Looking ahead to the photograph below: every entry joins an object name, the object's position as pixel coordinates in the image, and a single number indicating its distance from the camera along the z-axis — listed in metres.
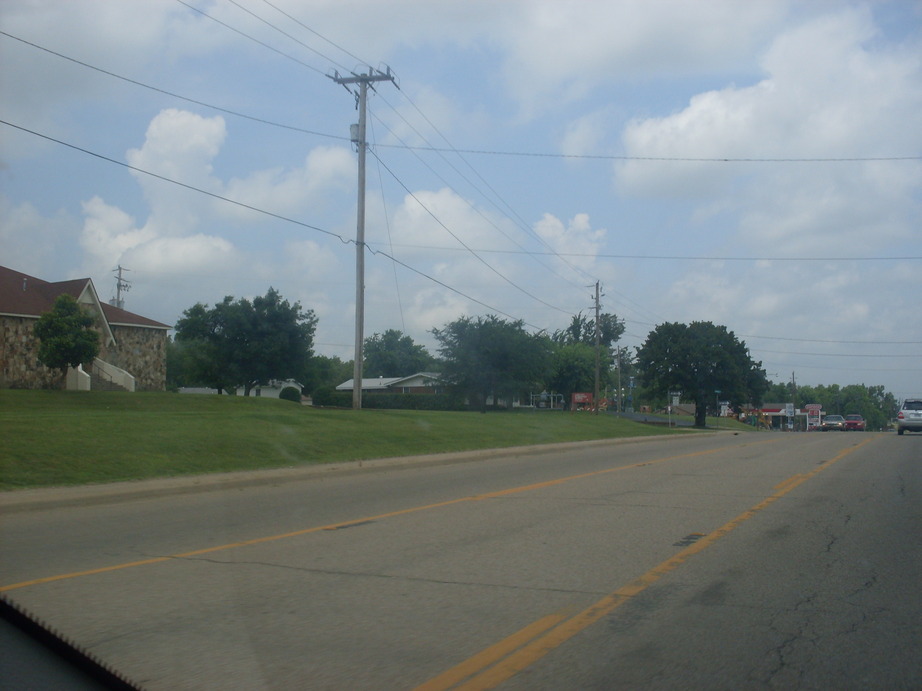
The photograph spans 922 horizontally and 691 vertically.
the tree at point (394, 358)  128.38
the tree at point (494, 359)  61.69
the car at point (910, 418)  41.78
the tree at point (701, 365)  75.88
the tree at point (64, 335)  37.34
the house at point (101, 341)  40.19
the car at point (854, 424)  68.12
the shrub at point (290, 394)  65.94
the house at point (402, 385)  88.81
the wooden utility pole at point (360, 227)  32.38
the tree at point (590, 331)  127.00
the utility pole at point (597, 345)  59.70
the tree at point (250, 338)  57.66
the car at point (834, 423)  66.62
